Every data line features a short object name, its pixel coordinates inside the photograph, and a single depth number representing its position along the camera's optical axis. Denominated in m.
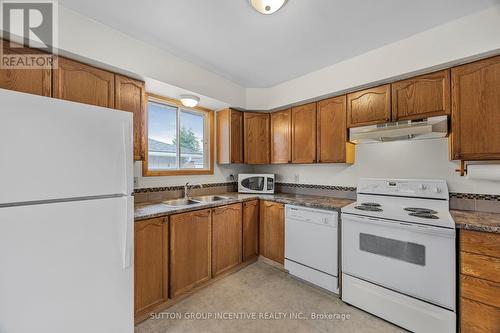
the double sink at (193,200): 2.62
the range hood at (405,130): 1.94
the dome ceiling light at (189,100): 2.56
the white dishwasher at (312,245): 2.26
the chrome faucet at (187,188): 2.84
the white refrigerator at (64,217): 1.08
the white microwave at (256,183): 3.29
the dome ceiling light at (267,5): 1.51
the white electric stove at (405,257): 1.66
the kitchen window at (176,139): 2.68
